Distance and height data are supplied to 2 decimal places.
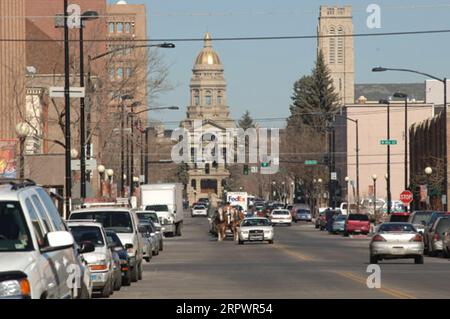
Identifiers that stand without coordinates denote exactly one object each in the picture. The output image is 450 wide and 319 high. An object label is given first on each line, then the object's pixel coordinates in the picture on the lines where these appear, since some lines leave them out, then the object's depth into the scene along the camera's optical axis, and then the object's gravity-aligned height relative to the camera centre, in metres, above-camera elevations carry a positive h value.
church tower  194.12 +14.91
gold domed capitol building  193.38 +1.29
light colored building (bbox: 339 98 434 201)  134.25 +1.69
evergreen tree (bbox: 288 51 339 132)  170.88 +8.62
